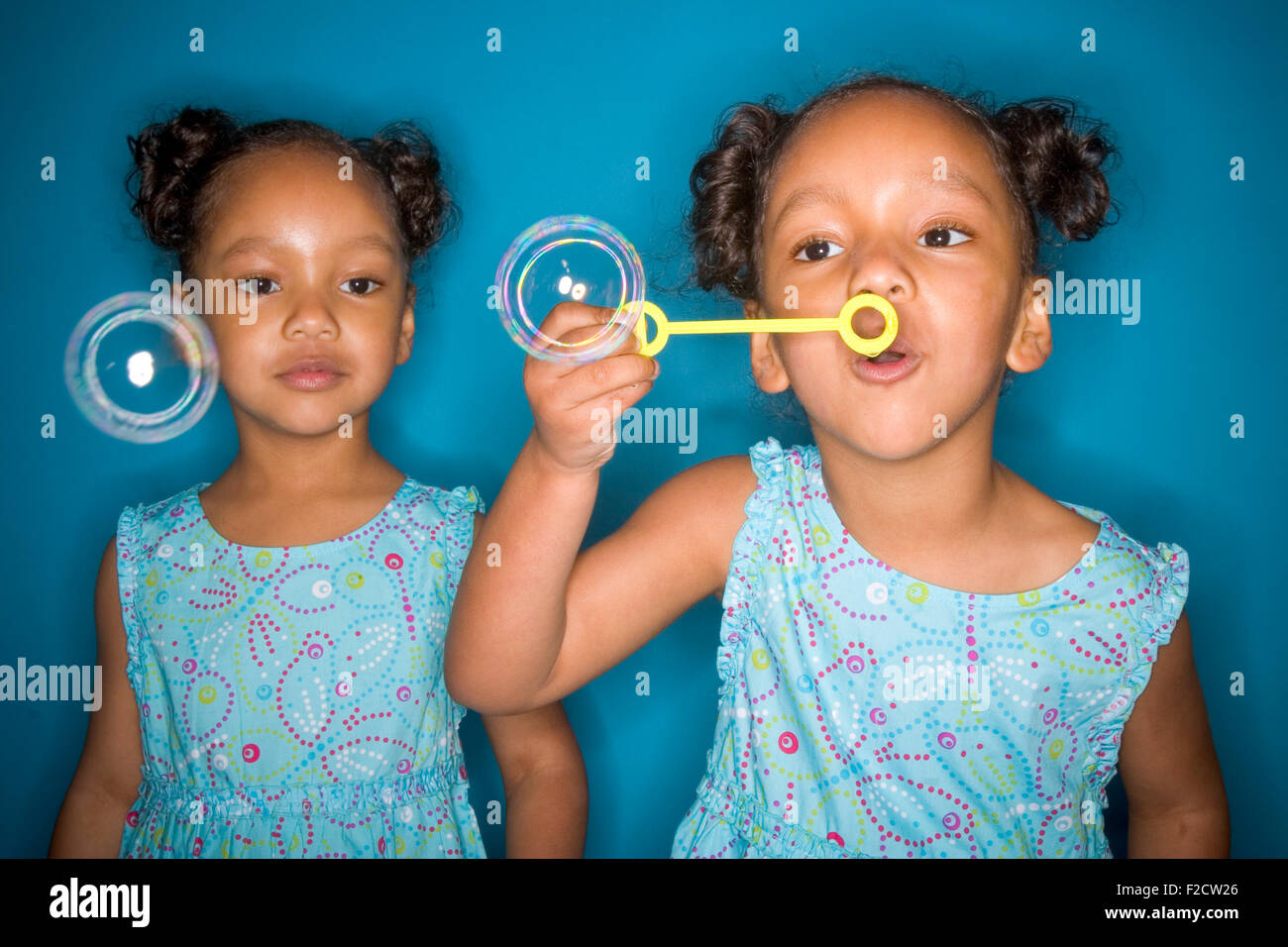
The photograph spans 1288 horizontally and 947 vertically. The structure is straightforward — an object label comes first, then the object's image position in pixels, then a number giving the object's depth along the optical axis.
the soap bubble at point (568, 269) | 1.01
